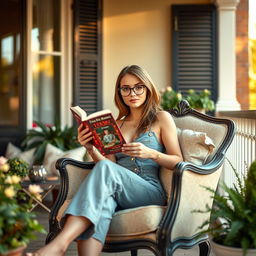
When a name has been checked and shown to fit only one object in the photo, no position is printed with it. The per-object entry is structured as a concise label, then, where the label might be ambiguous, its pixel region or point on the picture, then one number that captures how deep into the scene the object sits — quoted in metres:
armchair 2.63
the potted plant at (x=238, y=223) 2.16
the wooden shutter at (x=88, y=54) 6.26
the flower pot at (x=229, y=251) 2.19
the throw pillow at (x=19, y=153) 5.76
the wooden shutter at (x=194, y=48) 6.49
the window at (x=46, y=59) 6.21
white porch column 6.40
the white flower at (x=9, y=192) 1.91
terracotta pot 1.91
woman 2.52
